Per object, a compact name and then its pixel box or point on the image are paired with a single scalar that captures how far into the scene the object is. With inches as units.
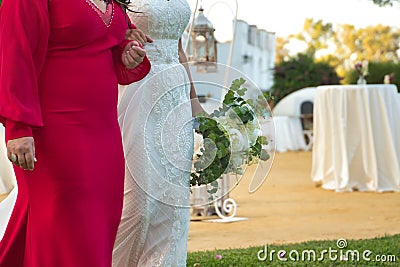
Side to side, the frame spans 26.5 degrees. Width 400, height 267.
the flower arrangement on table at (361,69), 425.4
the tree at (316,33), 1917.3
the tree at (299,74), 965.2
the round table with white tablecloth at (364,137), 398.3
